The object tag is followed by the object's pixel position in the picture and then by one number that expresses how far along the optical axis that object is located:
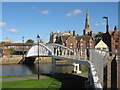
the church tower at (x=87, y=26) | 95.11
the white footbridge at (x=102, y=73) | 4.15
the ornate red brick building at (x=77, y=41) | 54.78
